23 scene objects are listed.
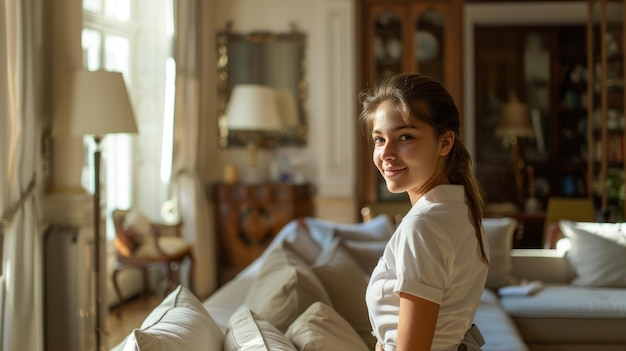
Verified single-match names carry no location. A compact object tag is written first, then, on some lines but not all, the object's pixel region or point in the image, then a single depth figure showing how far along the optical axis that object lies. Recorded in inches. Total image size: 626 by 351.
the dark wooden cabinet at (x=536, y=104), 334.0
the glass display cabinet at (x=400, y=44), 291.6
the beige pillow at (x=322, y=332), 91.2
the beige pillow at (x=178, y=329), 72.7
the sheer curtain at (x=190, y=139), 281.9
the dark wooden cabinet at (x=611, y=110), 260.2
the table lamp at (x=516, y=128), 332.2
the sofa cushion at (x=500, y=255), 195.9
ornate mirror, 315.0
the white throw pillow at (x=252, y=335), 82.7
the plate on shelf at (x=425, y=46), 294.4
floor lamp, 162.7
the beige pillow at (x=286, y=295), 109.4
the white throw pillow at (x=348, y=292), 129.3
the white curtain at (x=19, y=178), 147.7
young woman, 57.2
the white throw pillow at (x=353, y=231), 188.1
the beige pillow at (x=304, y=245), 167.9
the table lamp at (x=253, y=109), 288.4
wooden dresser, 299.9
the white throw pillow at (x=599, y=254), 198.4
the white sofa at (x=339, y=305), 87.7
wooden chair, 241.9
